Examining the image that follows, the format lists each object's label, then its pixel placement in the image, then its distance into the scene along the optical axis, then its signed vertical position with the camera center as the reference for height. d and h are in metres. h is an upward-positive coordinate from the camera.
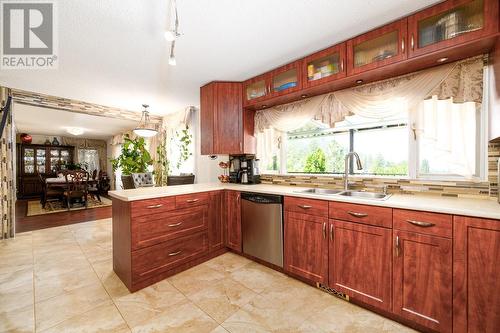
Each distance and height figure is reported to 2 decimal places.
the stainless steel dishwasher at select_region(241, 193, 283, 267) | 2.20 -0.70
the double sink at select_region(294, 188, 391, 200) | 2.03 -0.31
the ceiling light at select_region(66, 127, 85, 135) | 6.32 +1.08
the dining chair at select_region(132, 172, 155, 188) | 4.37 -0.32
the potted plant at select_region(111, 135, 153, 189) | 5.25 +0.17
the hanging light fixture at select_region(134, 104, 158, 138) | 4.25 +0.73
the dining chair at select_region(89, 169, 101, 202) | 5.85 -0.68
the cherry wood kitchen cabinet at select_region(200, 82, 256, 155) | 3.00 +0.64
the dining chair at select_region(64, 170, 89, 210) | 5.15 -0.50
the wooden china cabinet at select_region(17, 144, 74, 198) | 7.56 +0.05
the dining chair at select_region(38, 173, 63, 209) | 5.32 -0.67
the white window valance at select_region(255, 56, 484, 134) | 1.67 +0.66
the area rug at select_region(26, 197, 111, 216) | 5.09 -1.12
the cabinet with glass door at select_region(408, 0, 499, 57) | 1.39 +1.02
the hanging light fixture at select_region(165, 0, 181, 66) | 1.41 +0.89
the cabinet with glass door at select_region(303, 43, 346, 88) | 2.04 +1.03
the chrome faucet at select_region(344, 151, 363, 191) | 2.18 -0.09
